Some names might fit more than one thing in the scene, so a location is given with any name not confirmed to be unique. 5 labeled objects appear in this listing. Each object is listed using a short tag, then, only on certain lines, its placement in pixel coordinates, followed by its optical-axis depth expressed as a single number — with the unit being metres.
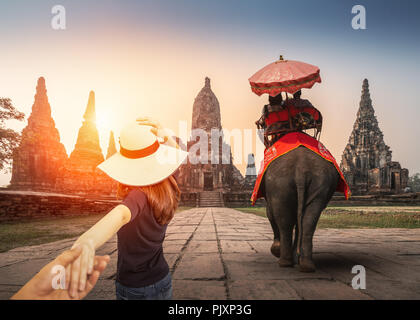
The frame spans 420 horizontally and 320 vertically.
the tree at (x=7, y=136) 12.59
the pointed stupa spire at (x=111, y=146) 39.66
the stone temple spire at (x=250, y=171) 39.50
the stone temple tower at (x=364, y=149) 37.97
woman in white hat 1.30
